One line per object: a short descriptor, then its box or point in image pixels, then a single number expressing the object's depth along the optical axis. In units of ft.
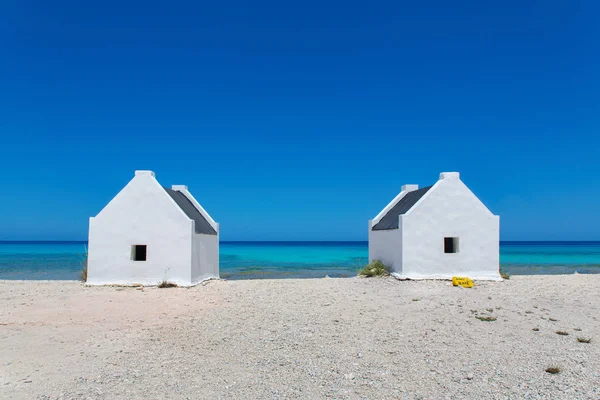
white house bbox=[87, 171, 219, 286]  58.85
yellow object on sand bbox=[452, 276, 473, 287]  57.62
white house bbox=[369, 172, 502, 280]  61.21
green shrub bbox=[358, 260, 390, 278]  66.23
